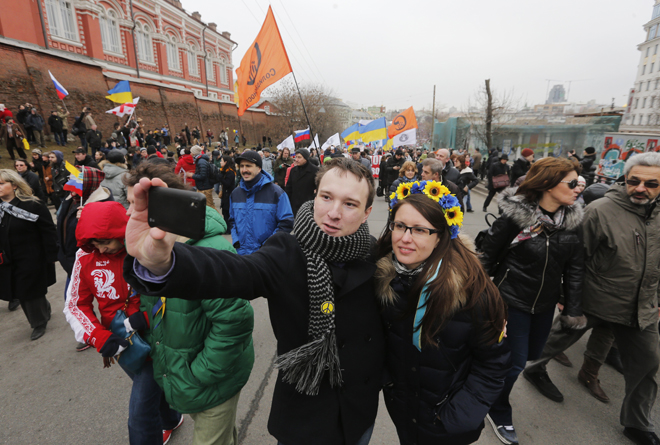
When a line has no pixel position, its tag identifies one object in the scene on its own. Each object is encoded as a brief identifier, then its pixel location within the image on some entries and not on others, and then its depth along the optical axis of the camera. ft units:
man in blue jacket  12.01
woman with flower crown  4.83
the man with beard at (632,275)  7.69
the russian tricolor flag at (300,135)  51.98
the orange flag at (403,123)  49.34
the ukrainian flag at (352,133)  56.75
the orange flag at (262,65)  20.57
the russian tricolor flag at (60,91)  41.21
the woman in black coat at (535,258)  7.52
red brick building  51.93
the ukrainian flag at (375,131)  49.65
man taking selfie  3.99
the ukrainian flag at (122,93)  43.98
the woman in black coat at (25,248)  11.53
